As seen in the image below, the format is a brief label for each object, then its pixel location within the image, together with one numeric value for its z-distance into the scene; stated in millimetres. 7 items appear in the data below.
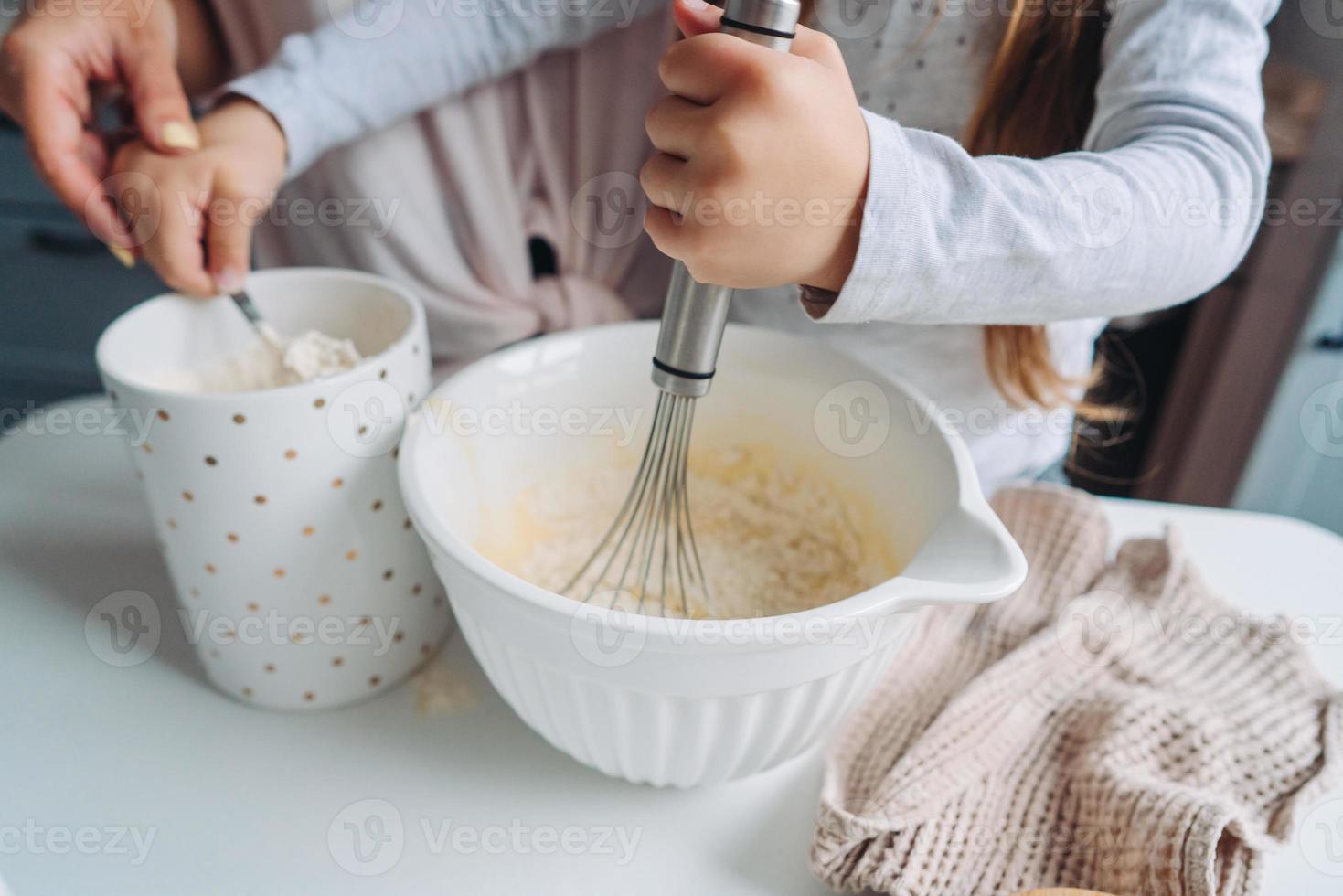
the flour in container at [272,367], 404
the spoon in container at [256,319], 425
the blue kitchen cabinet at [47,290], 1063
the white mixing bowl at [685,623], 305
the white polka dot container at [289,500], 352
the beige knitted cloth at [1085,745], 333
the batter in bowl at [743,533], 433
